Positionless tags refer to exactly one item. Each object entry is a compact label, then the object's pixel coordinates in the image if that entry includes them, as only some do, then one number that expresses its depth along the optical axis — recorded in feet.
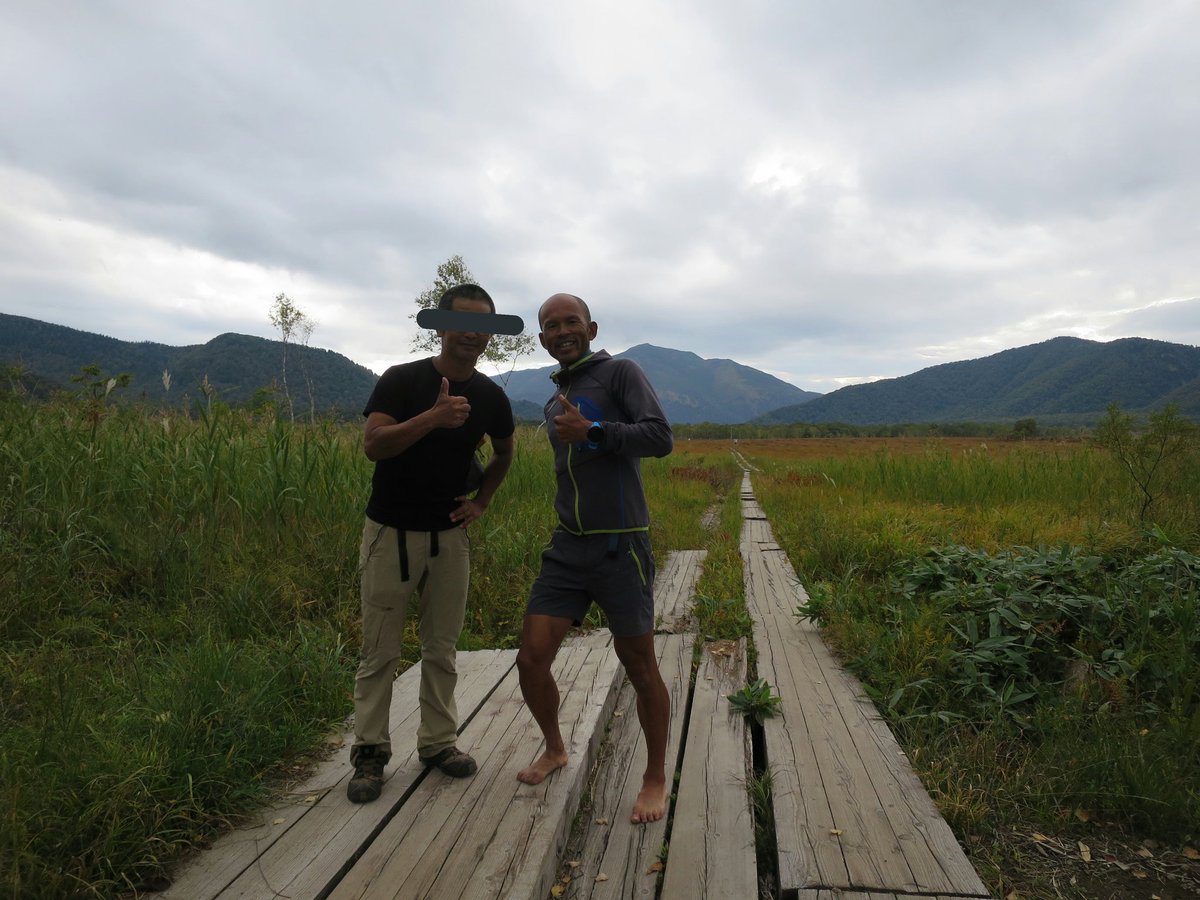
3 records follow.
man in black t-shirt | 7.25
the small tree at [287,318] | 45.88
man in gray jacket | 7.13
